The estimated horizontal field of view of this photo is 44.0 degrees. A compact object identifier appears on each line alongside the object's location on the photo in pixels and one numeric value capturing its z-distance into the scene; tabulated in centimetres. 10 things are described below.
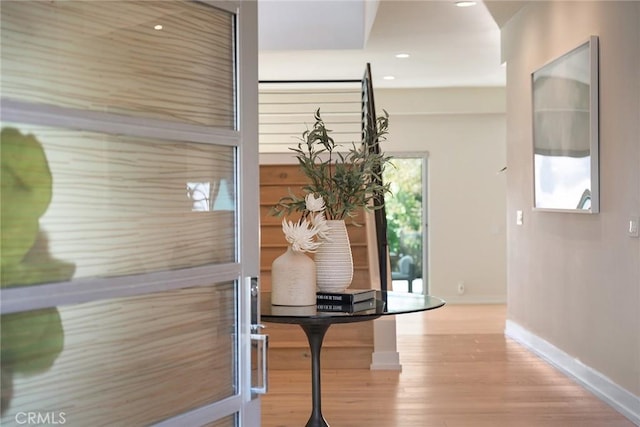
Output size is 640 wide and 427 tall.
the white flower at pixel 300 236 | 299
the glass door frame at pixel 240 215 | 176
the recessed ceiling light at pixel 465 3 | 594
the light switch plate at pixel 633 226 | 423
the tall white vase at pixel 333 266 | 317
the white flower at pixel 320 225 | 313
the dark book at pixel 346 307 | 292
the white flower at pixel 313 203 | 316
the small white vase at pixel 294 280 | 294
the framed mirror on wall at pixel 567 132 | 483
